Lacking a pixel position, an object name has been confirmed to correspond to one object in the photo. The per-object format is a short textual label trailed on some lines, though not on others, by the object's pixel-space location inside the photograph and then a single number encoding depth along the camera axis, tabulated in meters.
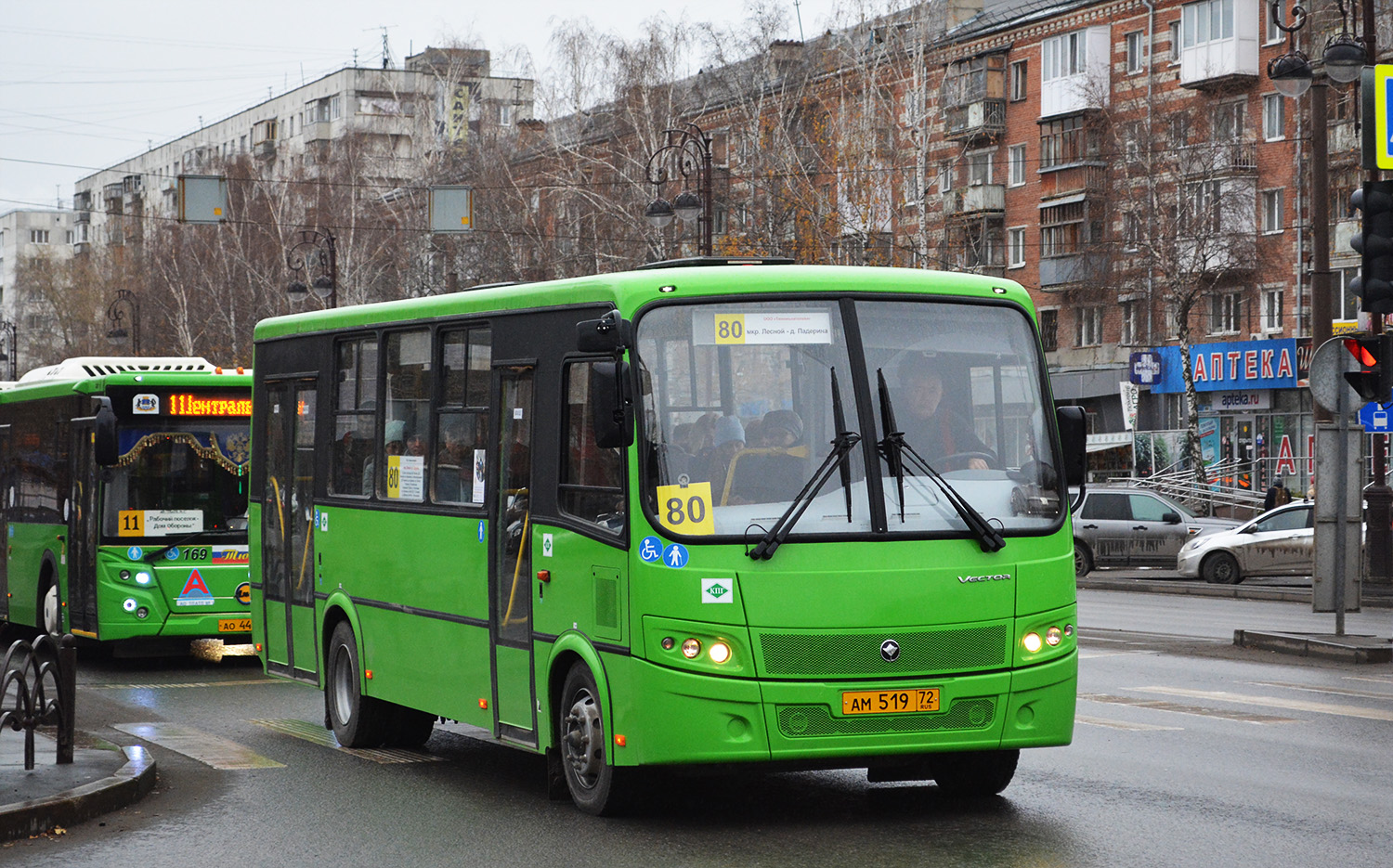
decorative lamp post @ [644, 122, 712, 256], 32.66
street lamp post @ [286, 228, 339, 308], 45.00
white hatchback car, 31.25
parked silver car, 36.16
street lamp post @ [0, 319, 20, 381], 94.65
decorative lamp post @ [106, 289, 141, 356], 63.31
